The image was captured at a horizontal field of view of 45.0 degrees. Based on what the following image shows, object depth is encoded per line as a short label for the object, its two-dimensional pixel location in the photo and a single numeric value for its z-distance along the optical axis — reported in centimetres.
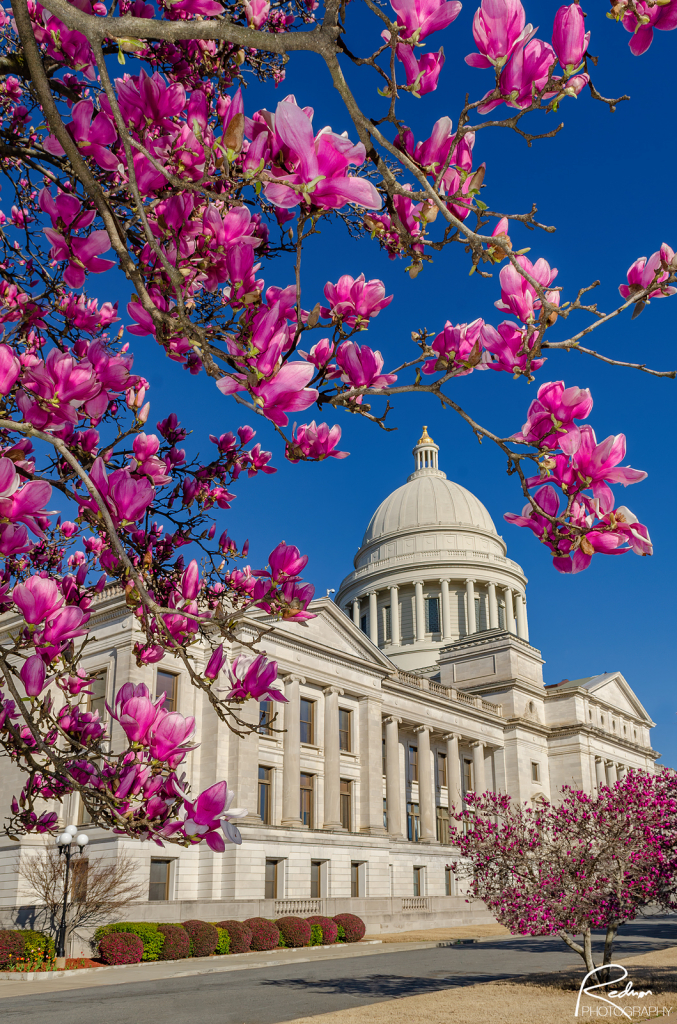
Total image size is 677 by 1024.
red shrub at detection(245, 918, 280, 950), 3147
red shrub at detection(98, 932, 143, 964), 2638
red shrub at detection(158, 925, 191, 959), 2770
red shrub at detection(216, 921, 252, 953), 3053
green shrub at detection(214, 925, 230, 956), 2991
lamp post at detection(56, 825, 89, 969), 2405
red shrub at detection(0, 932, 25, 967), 2544
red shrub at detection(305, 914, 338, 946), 3441
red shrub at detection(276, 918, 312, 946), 3266
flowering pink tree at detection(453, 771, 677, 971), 1741
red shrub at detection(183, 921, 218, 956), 2889
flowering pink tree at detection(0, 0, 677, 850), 277
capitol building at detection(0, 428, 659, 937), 3628
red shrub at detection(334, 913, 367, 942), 3588
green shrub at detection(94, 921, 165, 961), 2756
